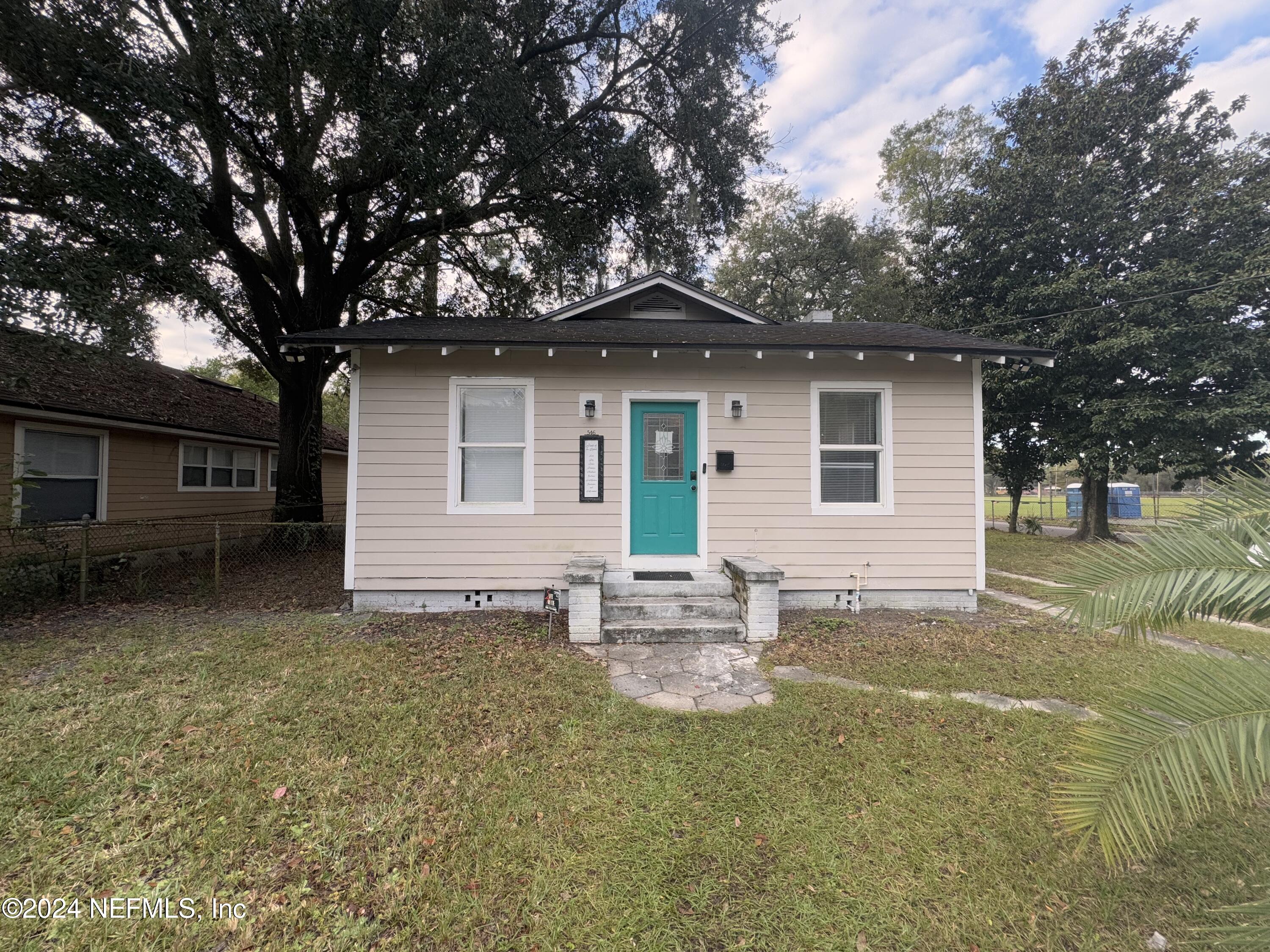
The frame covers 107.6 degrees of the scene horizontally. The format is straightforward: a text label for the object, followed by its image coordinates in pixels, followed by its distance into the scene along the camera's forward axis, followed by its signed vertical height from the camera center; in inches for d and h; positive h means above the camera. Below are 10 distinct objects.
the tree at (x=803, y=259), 641.6 +323.7
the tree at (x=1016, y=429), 426.0 +58.6
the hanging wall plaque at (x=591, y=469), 202.8 +7.6
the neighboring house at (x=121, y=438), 243.6 +31.4
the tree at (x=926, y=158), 601.3 +439.9
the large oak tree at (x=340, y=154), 197.0 +194.2
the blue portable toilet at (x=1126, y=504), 643.5 -20.2
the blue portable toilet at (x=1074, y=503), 704.4 -21.5
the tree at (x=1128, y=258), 354.0 +197.1
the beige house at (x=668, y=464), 199.5 +10.1
